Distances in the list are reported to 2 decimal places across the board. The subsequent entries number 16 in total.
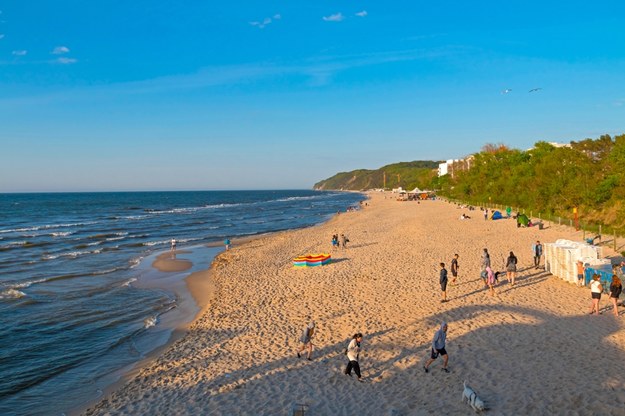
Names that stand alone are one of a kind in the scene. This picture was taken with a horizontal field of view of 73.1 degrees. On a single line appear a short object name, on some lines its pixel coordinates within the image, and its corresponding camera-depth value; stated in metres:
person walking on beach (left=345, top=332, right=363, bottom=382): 9.66
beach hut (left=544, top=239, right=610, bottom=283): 16.67
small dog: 8.12
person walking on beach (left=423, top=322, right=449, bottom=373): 9.70
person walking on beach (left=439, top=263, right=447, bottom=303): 15.00
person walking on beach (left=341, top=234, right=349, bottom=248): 28.55
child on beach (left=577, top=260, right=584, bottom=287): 16.33
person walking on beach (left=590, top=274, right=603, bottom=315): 13.02
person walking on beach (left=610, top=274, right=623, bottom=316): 13.03
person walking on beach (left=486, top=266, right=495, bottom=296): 15.87
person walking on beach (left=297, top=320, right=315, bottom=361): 10.91
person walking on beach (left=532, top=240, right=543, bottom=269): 19.55
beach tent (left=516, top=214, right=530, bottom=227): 34.12
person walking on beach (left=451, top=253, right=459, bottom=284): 16.81
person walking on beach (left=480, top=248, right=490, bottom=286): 16.56
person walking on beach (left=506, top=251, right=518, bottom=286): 16.78
